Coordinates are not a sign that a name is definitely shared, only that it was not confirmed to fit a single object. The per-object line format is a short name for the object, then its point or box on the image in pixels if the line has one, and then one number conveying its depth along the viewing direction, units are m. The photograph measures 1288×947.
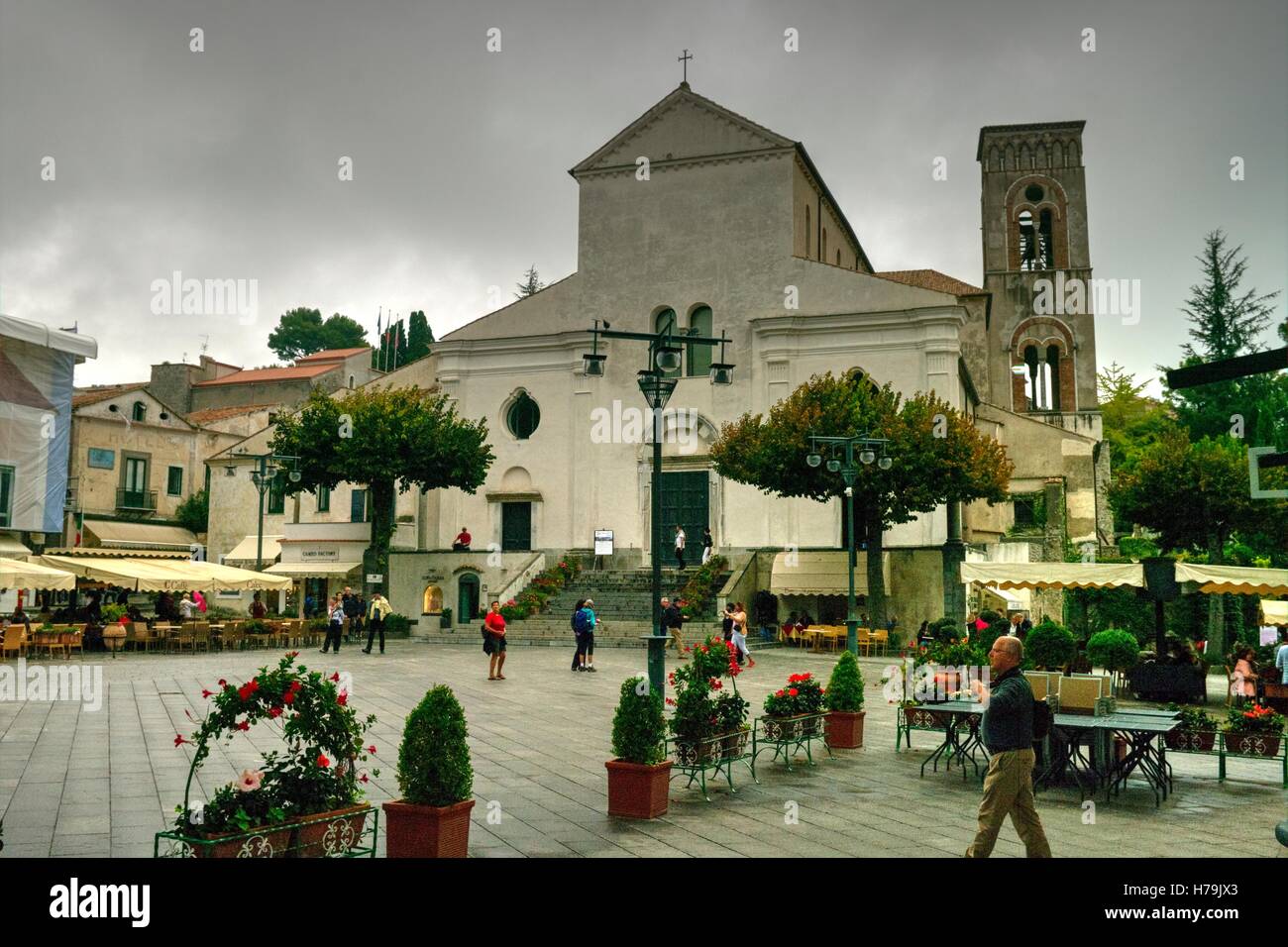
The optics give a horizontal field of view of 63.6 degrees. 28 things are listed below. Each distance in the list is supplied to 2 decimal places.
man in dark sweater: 7.02
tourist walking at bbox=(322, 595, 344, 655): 25.42
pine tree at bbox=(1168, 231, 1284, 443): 50.53
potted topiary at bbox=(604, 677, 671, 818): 8.62
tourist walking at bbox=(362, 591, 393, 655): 25.80
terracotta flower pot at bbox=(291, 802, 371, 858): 5.87
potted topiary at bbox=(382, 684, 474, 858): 6.73
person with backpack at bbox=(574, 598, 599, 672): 21.48
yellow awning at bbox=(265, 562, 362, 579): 38.31
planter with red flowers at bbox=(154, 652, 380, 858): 5.59
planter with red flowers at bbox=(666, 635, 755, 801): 9.72
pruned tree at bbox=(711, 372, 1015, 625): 26.98
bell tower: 50.12
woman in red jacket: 19.67
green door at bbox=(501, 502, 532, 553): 37.53
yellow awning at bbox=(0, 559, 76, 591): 19.73
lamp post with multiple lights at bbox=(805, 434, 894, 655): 21.92
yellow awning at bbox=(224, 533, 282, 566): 41.66
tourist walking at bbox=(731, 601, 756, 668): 22.58
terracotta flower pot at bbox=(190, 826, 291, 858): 5.39
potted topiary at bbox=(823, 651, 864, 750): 12.48
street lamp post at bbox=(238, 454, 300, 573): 31.69
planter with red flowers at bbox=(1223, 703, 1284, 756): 10.83
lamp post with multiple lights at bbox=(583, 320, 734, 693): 11.73
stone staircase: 28.42
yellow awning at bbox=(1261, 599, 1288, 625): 22.94
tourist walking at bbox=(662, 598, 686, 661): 24.66
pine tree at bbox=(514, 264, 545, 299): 78.38
